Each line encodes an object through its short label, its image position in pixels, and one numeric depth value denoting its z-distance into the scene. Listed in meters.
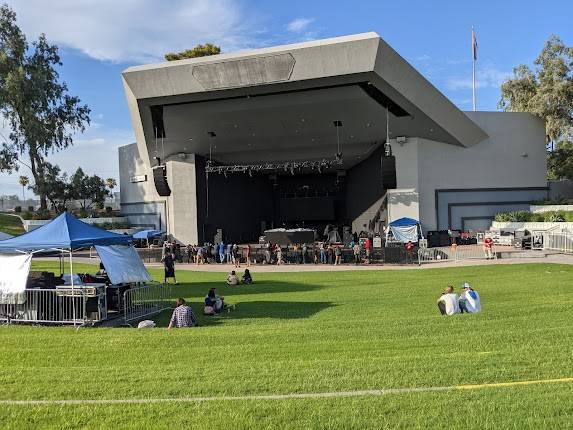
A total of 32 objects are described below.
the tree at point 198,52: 55.62
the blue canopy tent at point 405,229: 29.62
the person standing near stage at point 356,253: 25.61
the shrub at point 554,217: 28.71
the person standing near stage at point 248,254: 27.42
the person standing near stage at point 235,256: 27.40
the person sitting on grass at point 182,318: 10.27
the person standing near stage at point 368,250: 25.27
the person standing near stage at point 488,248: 23.56
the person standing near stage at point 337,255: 25.67
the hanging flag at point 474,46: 36.40
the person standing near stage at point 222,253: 28.83
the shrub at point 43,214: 44.38
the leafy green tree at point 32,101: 43.03
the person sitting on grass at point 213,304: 11.93
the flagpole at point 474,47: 36.41
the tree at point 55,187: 48.06
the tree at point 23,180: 78.94
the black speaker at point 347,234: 37.35
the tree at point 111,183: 79.09
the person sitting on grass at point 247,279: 18.14
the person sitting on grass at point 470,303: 10.58
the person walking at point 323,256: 26.45
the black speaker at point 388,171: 25.57
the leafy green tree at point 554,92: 32.97
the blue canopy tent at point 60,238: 11.23
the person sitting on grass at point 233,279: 17.86
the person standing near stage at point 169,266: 17.97
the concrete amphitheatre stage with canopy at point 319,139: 24.58
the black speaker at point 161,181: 29.94
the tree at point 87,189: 49.95
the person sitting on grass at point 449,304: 10.39
